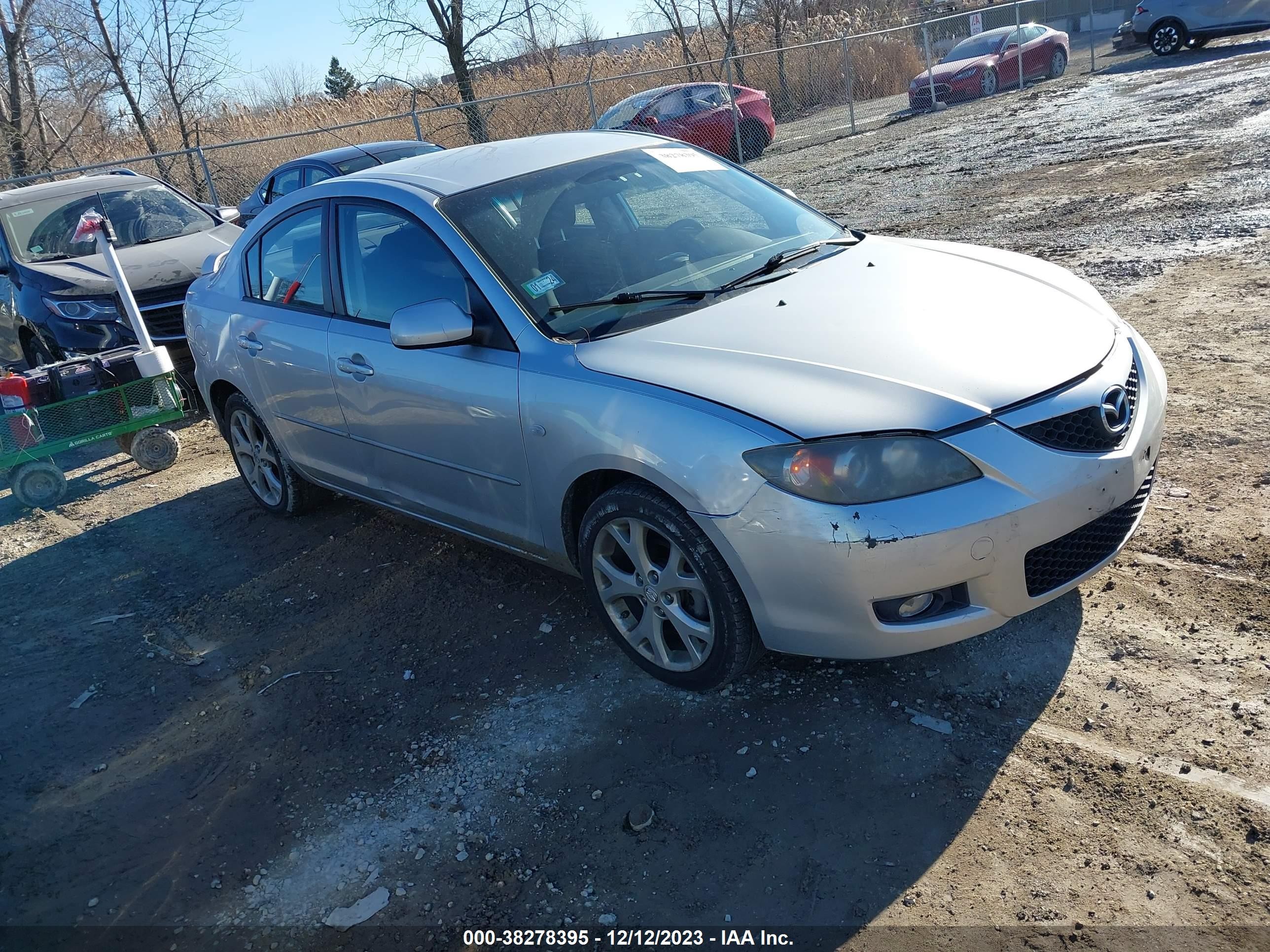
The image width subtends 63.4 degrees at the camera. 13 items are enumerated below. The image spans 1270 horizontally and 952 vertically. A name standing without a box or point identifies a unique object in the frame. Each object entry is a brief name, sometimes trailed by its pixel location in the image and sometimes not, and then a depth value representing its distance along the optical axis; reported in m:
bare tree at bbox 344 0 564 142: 21.56
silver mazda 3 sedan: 3.00
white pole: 7.05
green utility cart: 6.68
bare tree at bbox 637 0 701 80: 28.58
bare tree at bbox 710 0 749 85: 28.75
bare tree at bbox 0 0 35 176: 19.83
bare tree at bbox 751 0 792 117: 29.47
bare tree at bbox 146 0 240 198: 20.88
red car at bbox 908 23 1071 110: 21.55
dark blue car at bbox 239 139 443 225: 11.77
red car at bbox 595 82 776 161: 18.05
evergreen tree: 58.16
